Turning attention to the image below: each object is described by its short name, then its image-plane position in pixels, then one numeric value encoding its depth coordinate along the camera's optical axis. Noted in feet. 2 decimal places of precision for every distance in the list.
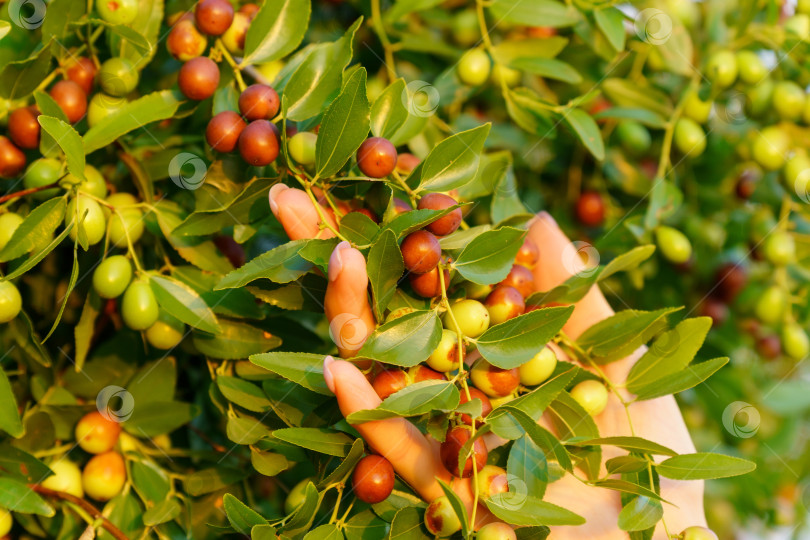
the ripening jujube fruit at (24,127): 2.87
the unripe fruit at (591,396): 2.91
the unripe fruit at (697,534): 2.80
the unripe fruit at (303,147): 2.83
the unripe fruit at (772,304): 3.52
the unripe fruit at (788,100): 3.39
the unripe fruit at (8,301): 2.78
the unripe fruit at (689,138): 3.39
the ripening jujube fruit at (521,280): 2.93
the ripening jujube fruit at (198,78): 2.87
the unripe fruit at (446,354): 2.74
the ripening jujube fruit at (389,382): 2.73
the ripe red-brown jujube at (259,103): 2.84
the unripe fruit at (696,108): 3.42
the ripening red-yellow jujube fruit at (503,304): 2.83
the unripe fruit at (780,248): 3.47
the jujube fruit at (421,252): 2.69
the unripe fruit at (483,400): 2.77
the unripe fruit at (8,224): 2.82
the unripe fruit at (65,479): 2.92
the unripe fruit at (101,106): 2.91
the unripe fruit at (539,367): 2.83
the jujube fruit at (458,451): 2.69
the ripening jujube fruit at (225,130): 2.84
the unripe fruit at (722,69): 3.37
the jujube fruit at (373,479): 2.71
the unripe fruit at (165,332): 2.93
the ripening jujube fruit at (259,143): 2.79
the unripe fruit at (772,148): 3.44
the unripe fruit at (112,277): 2.85
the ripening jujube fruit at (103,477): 2.93
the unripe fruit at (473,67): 3.24
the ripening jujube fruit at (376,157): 2.79
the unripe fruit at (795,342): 3.50
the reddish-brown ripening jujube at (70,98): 2.88
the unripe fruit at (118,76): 2.90
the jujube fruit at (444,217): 2.75
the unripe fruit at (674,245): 3.35
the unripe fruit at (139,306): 2.86
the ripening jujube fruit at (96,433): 2.94
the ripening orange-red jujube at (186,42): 2.93
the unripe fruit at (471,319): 2.78
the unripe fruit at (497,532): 2.64
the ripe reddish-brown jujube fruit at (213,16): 2.89
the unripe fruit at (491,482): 2.71
